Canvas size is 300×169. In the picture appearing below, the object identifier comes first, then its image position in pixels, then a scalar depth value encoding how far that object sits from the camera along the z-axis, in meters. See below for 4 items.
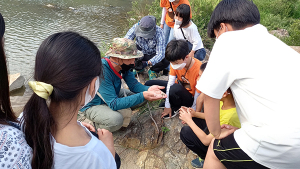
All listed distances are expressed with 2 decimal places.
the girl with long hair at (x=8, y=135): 0.89
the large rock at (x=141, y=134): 2.74
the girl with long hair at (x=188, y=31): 3.77
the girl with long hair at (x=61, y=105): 1.07
